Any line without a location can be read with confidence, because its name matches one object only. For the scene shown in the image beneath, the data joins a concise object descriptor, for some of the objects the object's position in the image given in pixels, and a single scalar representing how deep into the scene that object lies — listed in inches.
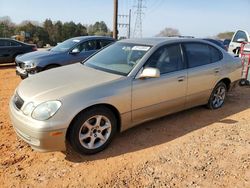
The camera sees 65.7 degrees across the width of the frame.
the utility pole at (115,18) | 456.8
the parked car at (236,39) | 308.8
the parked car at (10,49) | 335.4
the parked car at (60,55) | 212.8
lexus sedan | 94.3
